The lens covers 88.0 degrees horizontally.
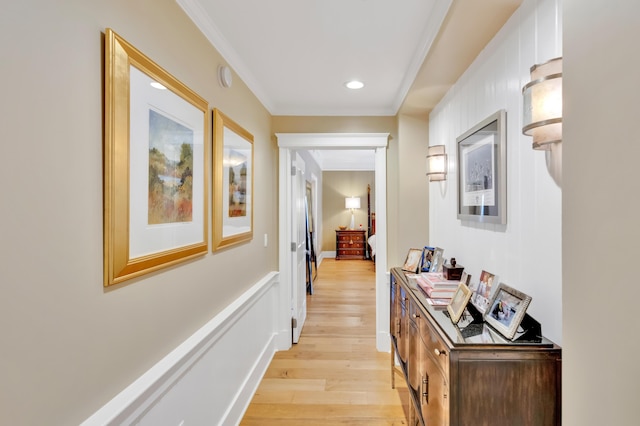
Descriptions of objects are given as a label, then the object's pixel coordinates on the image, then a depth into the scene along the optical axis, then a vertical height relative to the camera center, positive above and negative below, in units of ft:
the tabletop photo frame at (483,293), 4.79 -1.18
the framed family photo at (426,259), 7.64 -1.04
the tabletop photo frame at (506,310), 3.82 -1.18
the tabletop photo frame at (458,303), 4.45 -1.25
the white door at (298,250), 11.29 -1.32
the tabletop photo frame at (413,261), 8.07 -1.17
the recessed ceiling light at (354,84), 8.27 +3.29
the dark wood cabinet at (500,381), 3.62 -1.86
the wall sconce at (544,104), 3.45 +1.18
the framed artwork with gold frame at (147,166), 3.36 +0.59
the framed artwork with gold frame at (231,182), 6.11 +0.67
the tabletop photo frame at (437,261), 7.18 -1.03
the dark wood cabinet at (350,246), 28.37 -2.73
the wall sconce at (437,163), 7.89 +1.23
